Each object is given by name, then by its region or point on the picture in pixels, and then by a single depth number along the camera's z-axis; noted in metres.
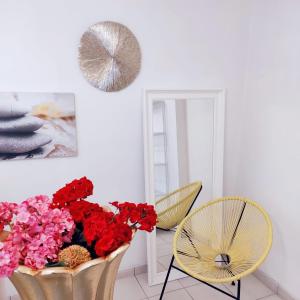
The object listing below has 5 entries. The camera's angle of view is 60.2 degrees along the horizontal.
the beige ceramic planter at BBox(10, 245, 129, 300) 0.54
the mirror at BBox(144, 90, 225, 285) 1.84
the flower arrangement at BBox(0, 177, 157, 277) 0.53
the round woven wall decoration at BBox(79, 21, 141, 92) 1.66
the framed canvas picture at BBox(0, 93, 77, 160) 1.54
